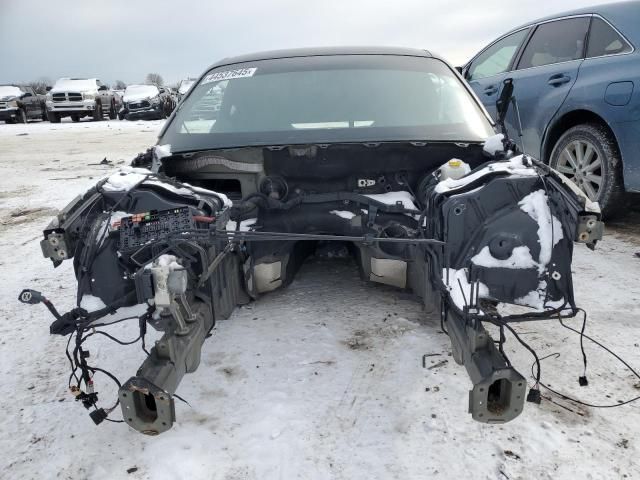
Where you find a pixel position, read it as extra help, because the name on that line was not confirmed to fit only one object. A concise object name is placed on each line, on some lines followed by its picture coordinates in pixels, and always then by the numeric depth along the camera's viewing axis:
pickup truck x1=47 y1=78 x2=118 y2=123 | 20.30
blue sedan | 4.04
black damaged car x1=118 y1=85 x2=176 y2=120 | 20.17
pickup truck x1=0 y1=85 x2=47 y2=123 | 20.03
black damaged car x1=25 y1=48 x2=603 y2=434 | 2.07
